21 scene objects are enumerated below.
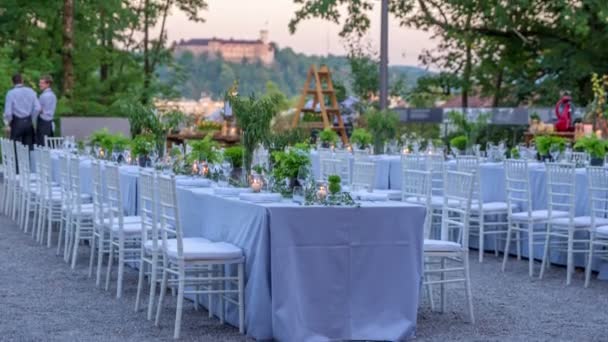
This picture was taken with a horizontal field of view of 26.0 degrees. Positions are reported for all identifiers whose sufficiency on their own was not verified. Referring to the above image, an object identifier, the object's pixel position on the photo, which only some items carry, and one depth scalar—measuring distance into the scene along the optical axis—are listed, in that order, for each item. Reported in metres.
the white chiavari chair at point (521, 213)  11.11
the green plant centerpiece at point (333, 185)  7.60
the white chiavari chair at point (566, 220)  10.45
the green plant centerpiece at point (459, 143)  15.18
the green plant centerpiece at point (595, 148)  12.20
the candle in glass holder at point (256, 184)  8.34
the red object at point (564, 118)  18.97
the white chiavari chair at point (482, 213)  11.80
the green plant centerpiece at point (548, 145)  13.04
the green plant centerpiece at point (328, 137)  18.09
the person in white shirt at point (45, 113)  18.98
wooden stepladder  23.86
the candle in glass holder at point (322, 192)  7.59
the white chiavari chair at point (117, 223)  9.32
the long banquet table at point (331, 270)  7.36
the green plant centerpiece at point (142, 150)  11.91
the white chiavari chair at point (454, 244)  8.24
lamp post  21.61
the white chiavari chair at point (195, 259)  7.66
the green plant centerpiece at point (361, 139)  17.80
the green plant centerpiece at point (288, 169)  8.30
